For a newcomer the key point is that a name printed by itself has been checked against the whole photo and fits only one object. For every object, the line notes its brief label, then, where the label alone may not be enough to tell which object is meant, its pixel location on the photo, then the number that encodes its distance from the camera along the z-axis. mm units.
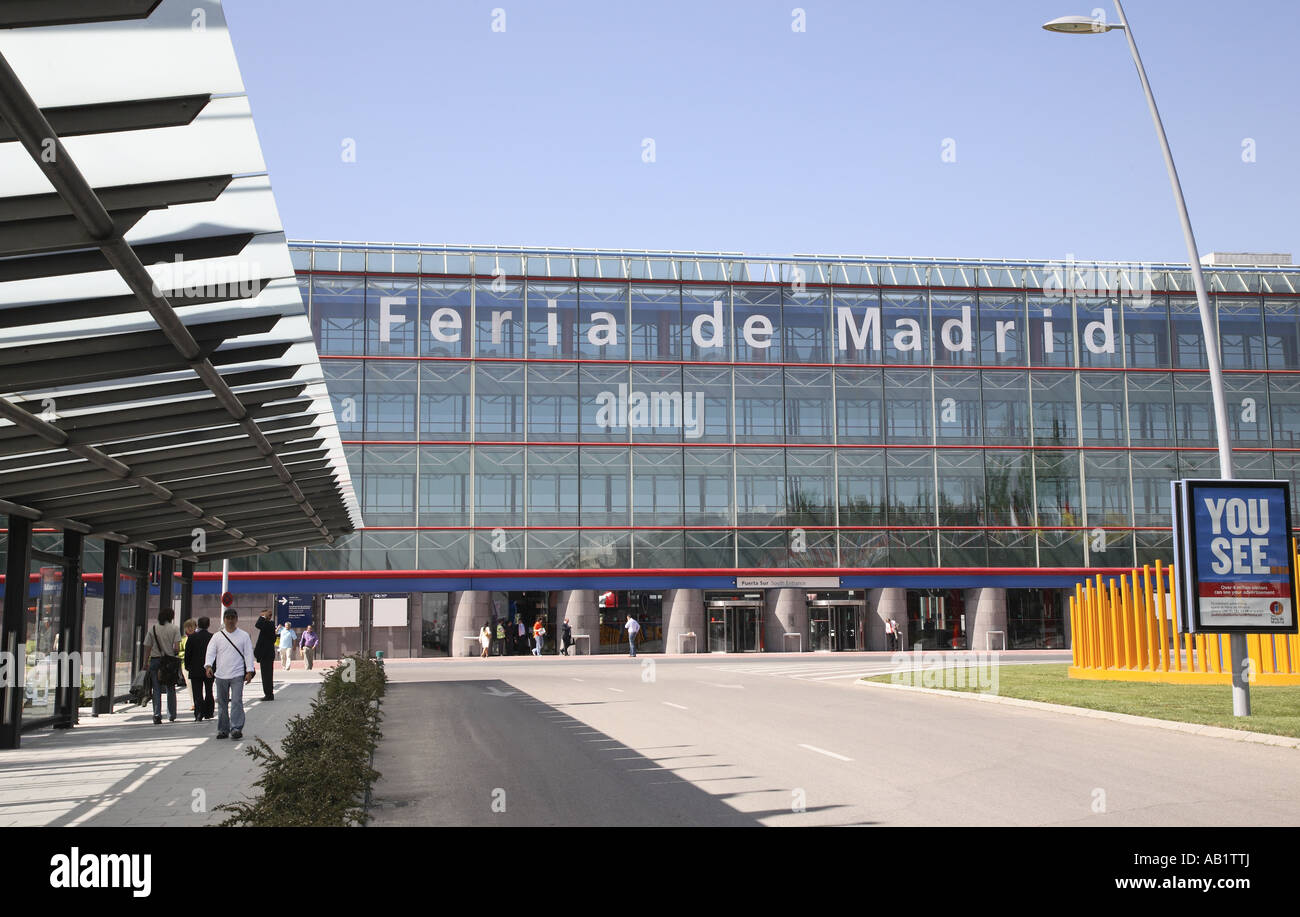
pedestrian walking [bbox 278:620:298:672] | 50062
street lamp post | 19656
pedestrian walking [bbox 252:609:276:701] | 26078
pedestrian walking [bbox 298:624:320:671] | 51216
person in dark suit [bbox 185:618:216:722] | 20312
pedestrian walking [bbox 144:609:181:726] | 20938
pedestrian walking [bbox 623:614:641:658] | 53781
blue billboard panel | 20438
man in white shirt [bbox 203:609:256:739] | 17719
